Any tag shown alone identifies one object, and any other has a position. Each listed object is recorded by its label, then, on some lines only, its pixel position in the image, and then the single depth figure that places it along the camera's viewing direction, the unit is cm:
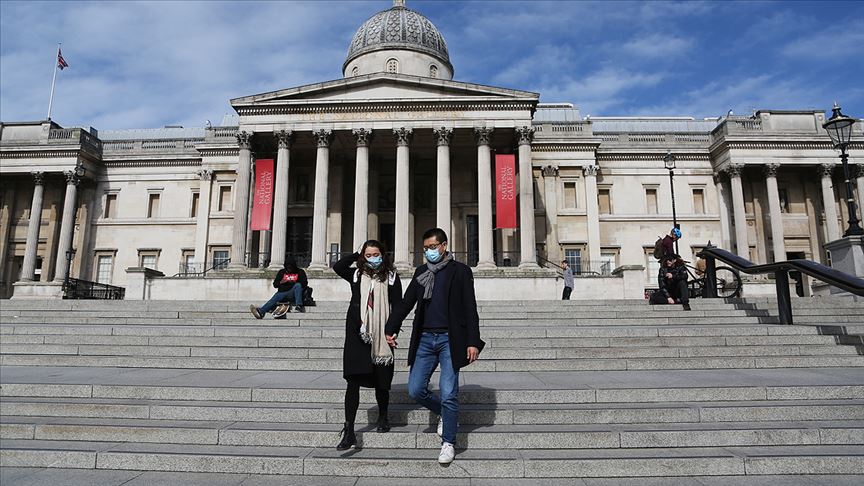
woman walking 474
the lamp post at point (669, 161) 2288
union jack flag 3347
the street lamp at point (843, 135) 1309
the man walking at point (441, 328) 456
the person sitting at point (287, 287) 1266
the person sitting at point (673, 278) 1325
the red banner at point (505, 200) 2412
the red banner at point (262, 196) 2477
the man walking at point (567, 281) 2019
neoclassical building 2564
